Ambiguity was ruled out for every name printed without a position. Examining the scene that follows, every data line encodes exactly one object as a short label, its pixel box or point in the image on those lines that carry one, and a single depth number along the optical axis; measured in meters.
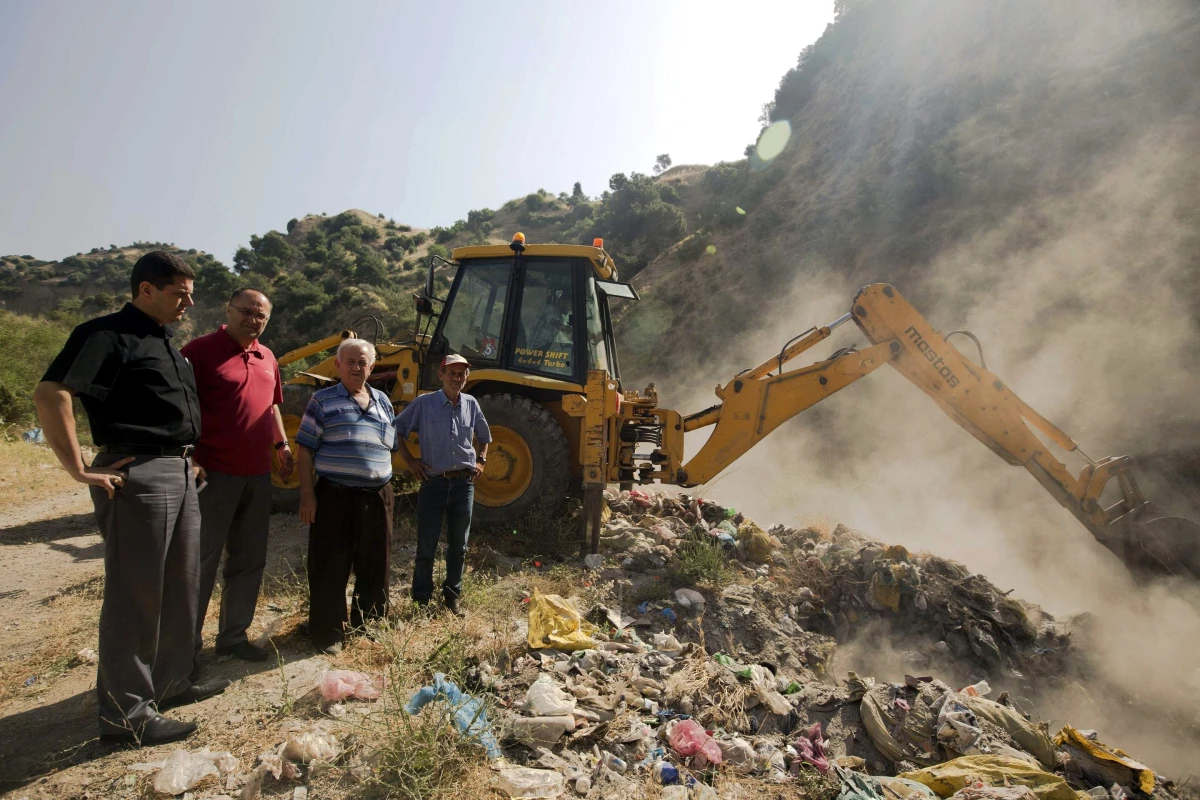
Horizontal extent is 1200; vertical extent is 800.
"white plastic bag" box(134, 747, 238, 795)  2.09
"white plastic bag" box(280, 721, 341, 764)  2.25
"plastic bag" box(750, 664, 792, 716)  3.03
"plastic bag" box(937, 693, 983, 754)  2.69
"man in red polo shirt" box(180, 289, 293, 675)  2.84
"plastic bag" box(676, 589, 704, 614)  4.26
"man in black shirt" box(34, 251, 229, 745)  2.18
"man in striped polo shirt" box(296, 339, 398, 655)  3.07
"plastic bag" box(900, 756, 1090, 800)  2.38
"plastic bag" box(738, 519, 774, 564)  5.39
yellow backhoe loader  4.53
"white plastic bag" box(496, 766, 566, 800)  2.12
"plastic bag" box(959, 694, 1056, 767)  2.79
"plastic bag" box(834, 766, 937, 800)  2.35
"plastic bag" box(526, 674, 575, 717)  2.57
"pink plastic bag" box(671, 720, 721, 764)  2.50
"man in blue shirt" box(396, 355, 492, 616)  3.55
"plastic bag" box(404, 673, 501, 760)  2.25
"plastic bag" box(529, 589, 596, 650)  3.27
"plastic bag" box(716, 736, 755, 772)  2.54
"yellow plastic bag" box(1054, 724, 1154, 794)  2.72
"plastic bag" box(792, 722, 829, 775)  2.66
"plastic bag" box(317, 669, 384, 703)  2.64
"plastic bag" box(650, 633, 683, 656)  3.54
